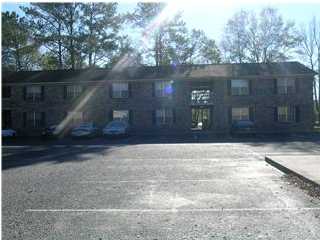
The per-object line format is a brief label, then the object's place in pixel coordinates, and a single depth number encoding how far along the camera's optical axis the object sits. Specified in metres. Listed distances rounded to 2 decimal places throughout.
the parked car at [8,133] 25.88
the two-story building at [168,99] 25.92
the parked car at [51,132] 24.68
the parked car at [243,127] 23.01
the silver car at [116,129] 23.32
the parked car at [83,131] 23.78
